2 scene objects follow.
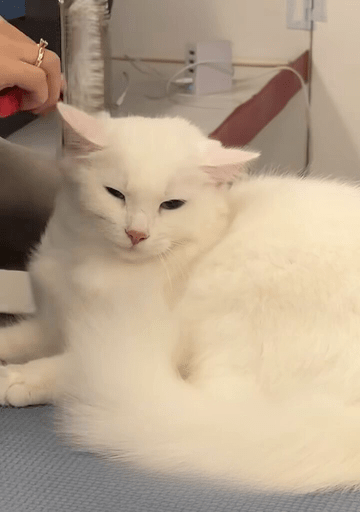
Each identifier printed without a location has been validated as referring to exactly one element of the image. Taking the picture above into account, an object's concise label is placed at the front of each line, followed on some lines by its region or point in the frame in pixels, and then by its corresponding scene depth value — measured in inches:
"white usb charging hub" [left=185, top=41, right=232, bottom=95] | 73.7
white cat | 31.7
